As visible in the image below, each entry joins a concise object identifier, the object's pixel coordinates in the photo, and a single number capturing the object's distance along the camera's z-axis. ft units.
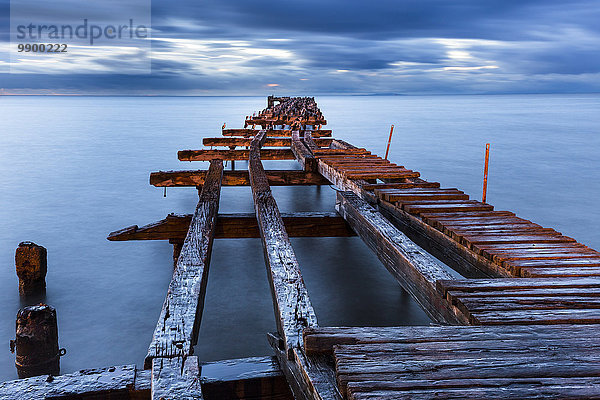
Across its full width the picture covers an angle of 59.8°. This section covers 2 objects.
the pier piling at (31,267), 20.30
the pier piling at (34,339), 12.90
